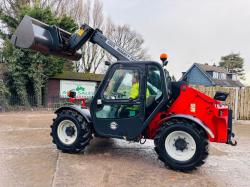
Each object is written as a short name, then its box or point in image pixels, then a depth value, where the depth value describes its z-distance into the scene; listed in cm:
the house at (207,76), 2398
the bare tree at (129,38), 2145
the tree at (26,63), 1007
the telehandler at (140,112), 330
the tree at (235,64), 3296
